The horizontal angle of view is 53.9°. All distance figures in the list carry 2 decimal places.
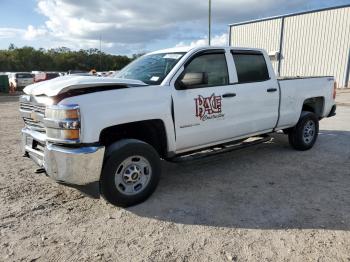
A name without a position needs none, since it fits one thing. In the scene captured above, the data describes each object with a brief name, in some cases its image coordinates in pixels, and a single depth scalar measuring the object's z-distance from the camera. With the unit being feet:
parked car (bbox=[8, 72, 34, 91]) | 90.98
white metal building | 77.36
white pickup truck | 12.27
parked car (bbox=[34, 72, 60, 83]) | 82.57
